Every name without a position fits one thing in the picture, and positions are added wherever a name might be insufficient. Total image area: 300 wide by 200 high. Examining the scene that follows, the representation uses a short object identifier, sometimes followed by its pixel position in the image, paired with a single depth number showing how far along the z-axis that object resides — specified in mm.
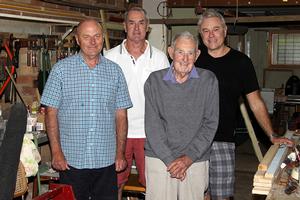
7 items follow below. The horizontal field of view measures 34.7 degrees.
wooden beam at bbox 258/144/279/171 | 2395
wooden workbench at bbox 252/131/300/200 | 2168
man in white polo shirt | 3352
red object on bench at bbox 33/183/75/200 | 2756
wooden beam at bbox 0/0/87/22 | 3275
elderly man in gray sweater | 2777
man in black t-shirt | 3125
